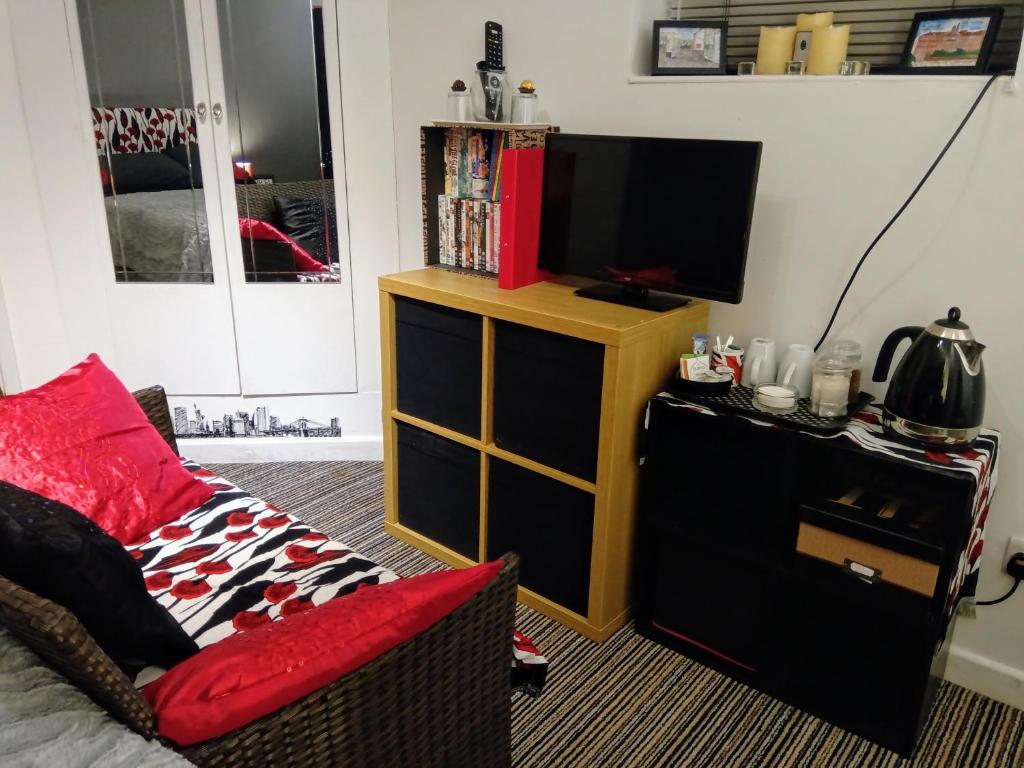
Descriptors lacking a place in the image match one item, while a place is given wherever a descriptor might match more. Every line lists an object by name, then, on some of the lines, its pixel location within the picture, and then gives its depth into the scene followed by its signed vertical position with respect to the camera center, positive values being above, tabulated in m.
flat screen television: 1.90 -0.19
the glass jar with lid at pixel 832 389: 1.81 -0.55
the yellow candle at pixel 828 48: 1.91 +0.24
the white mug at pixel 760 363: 2.01 -0.55
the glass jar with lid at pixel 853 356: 1.87 -0.49
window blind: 1.81 +0.32
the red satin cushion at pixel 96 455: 1.66 -0.71
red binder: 2.16 -0.21
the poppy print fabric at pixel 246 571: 1.53 -0.92
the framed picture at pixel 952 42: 1.74 +0.24
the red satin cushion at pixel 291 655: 0.98 -0.69
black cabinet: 1.66 -0.94
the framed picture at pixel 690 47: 2.09 +0.25
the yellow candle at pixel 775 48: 1.99 +0.24
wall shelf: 1.72 +0.16
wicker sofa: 0.94 -0.78
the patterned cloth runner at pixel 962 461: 1.61 -0.62
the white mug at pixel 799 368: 1.94 -0.54
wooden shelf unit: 1.97 -0.75
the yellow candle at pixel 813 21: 1.94 +0.31
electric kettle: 1.62 -0.49
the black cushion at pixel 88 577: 1.08 -0.63
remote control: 2.39 +0.28
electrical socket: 1.85 -0.91
